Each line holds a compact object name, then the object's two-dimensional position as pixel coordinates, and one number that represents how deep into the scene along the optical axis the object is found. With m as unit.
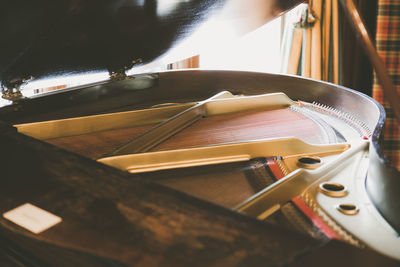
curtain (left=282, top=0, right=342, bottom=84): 2.96
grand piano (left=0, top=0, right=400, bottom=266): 0.61
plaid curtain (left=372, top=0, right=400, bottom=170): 2.66
